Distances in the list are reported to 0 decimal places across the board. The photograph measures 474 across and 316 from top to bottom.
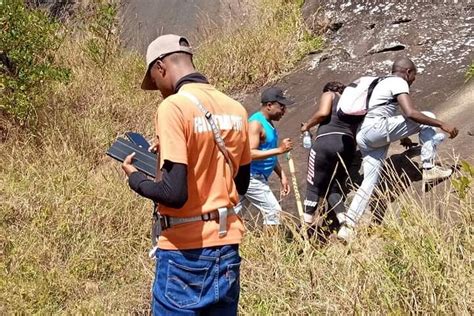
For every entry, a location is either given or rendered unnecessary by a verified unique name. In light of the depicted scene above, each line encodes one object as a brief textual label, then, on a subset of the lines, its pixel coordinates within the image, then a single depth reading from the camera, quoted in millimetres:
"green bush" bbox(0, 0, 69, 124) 8312
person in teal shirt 5844
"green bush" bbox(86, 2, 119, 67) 11180
